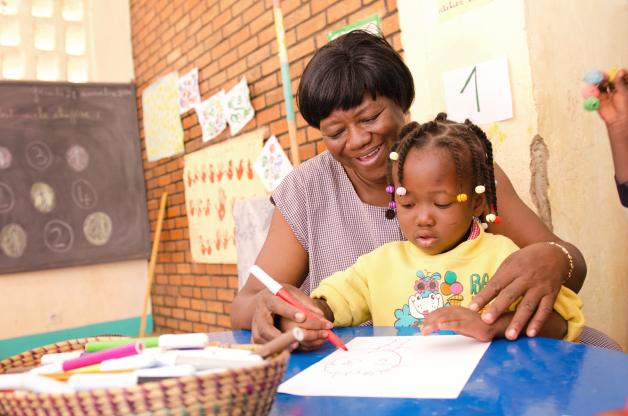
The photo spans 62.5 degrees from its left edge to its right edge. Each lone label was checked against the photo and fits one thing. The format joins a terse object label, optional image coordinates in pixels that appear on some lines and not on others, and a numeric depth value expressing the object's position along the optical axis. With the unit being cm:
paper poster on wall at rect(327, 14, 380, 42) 241
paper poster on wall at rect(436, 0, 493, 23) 193
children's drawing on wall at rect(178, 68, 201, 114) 398
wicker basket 47
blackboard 429
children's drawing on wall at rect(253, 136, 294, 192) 314
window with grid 451
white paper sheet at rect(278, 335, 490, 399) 68
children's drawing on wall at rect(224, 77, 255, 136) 342
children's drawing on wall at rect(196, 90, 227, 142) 370
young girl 114
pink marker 59
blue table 58
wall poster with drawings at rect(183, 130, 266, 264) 347
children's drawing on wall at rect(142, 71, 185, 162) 429
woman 144
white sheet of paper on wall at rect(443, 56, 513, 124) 186
